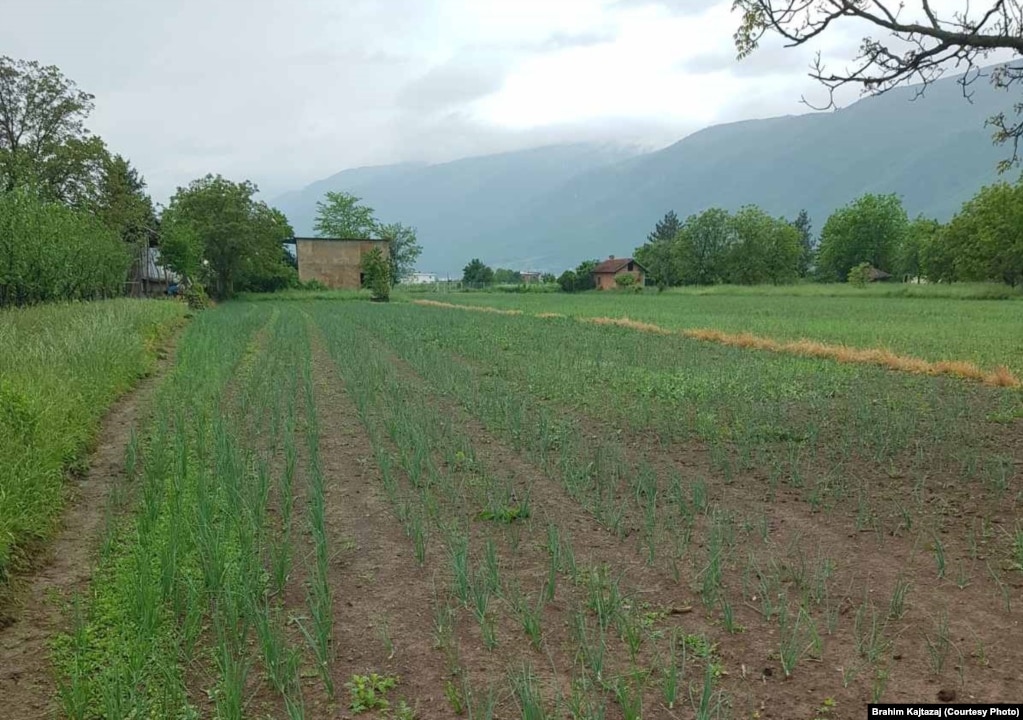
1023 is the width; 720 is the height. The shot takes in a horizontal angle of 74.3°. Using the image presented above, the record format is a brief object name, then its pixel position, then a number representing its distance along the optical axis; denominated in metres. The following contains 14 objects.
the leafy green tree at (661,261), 70.56
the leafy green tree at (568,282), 73.56
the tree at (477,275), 84.50
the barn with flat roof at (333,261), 56.44
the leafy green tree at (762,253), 65.50
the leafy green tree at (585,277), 74.00
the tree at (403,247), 94.25
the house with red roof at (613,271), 76.25
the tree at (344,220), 86.12
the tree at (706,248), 67.00
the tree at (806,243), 79.69
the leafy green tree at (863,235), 66.25
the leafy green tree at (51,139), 28.81
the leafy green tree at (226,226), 41.31
